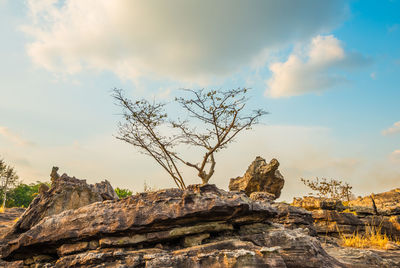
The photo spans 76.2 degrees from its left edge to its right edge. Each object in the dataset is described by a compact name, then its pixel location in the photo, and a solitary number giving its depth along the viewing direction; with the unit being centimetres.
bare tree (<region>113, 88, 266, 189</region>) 1617
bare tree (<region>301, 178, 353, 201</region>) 2456
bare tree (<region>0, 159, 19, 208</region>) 4053
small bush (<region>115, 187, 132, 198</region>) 2447
